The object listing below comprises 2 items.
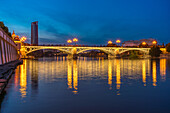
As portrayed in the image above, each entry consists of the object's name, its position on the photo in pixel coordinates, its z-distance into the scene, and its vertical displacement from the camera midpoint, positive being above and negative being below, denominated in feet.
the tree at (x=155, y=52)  444.14 +9.15
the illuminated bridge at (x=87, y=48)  430.53 +16.84
